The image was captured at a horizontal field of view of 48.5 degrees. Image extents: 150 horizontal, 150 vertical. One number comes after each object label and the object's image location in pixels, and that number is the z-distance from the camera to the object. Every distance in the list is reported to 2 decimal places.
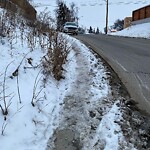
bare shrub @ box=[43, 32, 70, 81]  4.07
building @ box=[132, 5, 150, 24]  20.12
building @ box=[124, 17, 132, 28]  29.39
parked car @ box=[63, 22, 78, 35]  17.47
